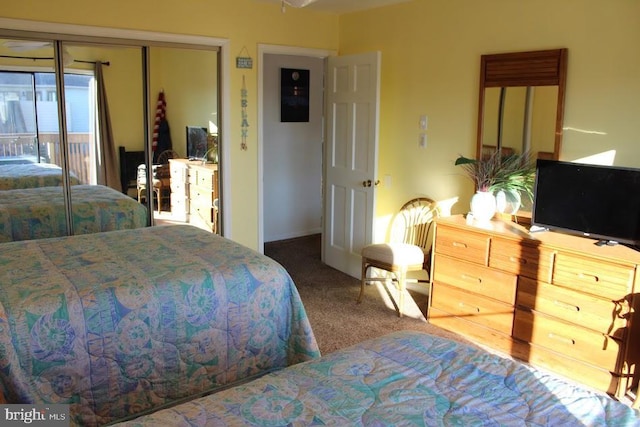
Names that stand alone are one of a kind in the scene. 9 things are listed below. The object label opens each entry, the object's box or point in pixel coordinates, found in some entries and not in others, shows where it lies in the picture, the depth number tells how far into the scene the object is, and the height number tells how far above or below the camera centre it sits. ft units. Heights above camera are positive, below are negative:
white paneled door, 15.65 -0.70
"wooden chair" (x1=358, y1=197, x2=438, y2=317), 13.76 -3.01
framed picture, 20.35 +1.44
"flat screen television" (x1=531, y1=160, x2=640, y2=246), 10.18 -1.27
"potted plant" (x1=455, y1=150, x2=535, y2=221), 12.37 -1.05
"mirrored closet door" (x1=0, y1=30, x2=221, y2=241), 12.77 +0.03
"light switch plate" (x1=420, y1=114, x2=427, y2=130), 14.94 +0.37
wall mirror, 11.79 +0.77
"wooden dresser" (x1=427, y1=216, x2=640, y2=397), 9.81 -3.27
